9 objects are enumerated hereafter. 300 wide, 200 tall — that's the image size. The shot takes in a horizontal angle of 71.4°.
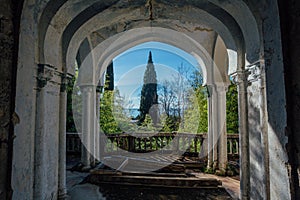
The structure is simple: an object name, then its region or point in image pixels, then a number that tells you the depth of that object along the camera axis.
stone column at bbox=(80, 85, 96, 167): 6.52
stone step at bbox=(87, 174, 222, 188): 5.06
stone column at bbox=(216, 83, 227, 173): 6.24
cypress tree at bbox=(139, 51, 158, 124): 18.53
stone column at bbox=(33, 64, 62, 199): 3.20
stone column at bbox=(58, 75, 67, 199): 4.01
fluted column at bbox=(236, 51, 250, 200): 3.55
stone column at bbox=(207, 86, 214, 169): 6.50
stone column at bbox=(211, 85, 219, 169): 6.35
